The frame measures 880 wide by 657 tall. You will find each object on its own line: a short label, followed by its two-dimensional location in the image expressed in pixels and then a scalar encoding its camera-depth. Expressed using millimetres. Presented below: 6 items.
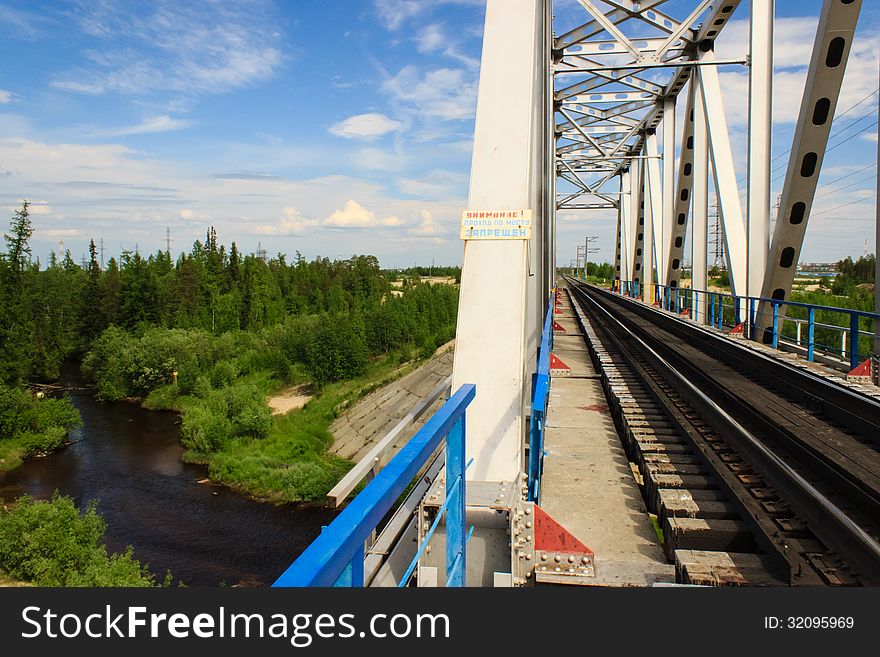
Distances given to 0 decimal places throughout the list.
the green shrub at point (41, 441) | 29734
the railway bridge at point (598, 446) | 2467
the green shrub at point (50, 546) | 18844
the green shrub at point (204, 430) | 30109
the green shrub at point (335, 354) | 43719
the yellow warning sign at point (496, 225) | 3865
